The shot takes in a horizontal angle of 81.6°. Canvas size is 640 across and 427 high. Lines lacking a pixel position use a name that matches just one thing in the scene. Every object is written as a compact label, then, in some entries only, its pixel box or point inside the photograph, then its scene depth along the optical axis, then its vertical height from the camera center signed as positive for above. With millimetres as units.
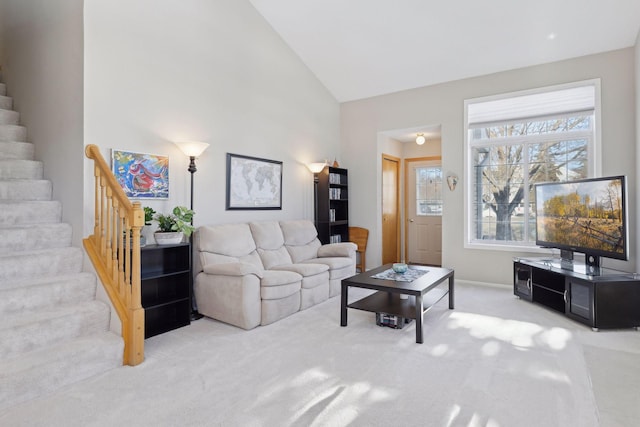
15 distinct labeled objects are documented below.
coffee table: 3096 -796
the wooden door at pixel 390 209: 6555 +113
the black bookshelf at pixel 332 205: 5840 +172
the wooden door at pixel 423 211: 7176 +76
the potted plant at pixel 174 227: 3410 -112
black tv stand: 3336 -754
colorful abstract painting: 3418 +404
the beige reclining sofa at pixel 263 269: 3477 -601
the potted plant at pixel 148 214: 3318 +10
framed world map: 4543 +416
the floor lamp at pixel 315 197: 5957 +291
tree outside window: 4793 +675
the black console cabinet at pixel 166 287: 3426 -689
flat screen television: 3547 -26
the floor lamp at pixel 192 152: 3781 +650
